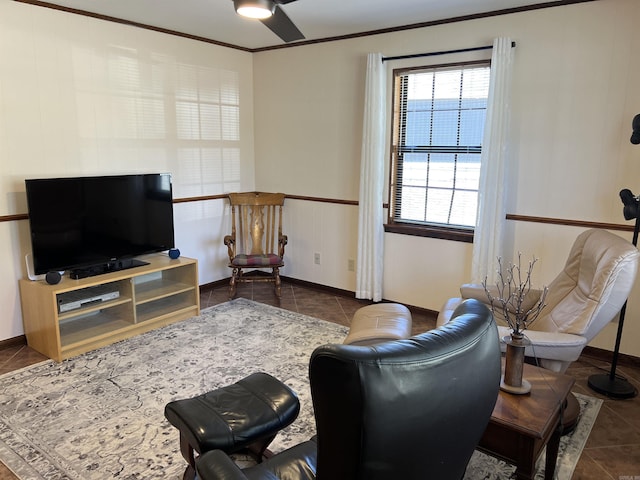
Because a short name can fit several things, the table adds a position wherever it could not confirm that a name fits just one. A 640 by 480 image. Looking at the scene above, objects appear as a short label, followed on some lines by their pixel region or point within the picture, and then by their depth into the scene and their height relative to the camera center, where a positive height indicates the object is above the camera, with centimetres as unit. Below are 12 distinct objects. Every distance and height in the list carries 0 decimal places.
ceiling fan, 250 +82
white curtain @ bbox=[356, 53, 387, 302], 430 -23
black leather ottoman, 183 -103
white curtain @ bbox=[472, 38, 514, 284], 362 -7
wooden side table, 176 -98
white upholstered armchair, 239 -75
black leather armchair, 105 -55
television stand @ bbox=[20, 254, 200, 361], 341 -114
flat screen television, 343 -48
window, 399 +13
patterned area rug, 231 -144
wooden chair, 475 -81
